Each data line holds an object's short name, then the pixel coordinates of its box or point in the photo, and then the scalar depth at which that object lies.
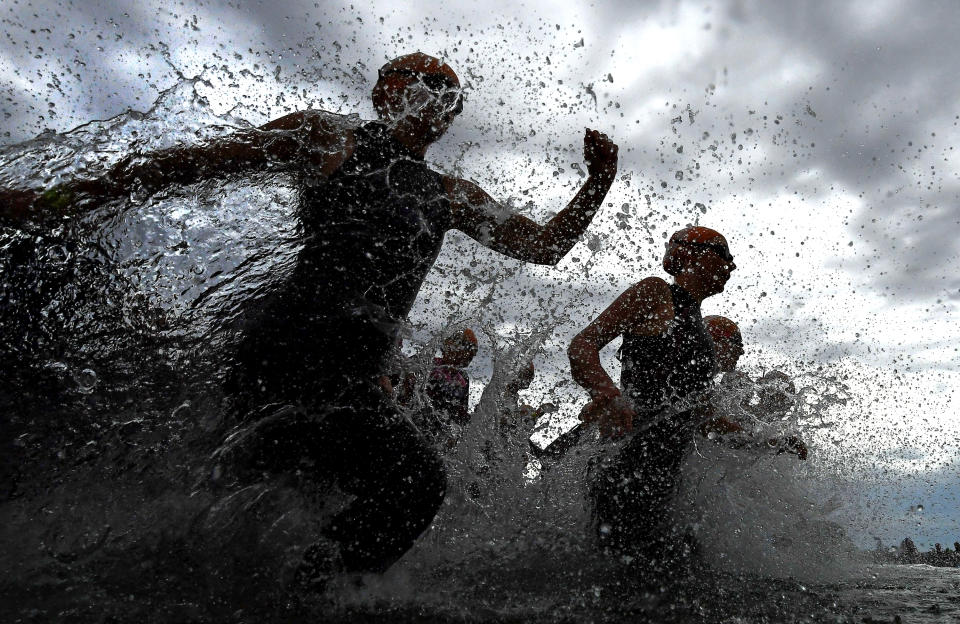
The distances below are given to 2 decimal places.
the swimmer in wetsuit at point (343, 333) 2.16
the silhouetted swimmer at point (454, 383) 4.33
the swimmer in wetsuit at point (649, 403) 3.20
